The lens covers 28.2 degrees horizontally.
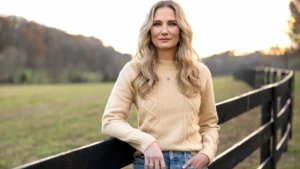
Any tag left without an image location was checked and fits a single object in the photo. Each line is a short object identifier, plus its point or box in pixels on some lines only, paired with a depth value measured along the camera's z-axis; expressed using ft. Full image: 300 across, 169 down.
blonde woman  9.46
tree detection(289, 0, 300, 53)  44.80
